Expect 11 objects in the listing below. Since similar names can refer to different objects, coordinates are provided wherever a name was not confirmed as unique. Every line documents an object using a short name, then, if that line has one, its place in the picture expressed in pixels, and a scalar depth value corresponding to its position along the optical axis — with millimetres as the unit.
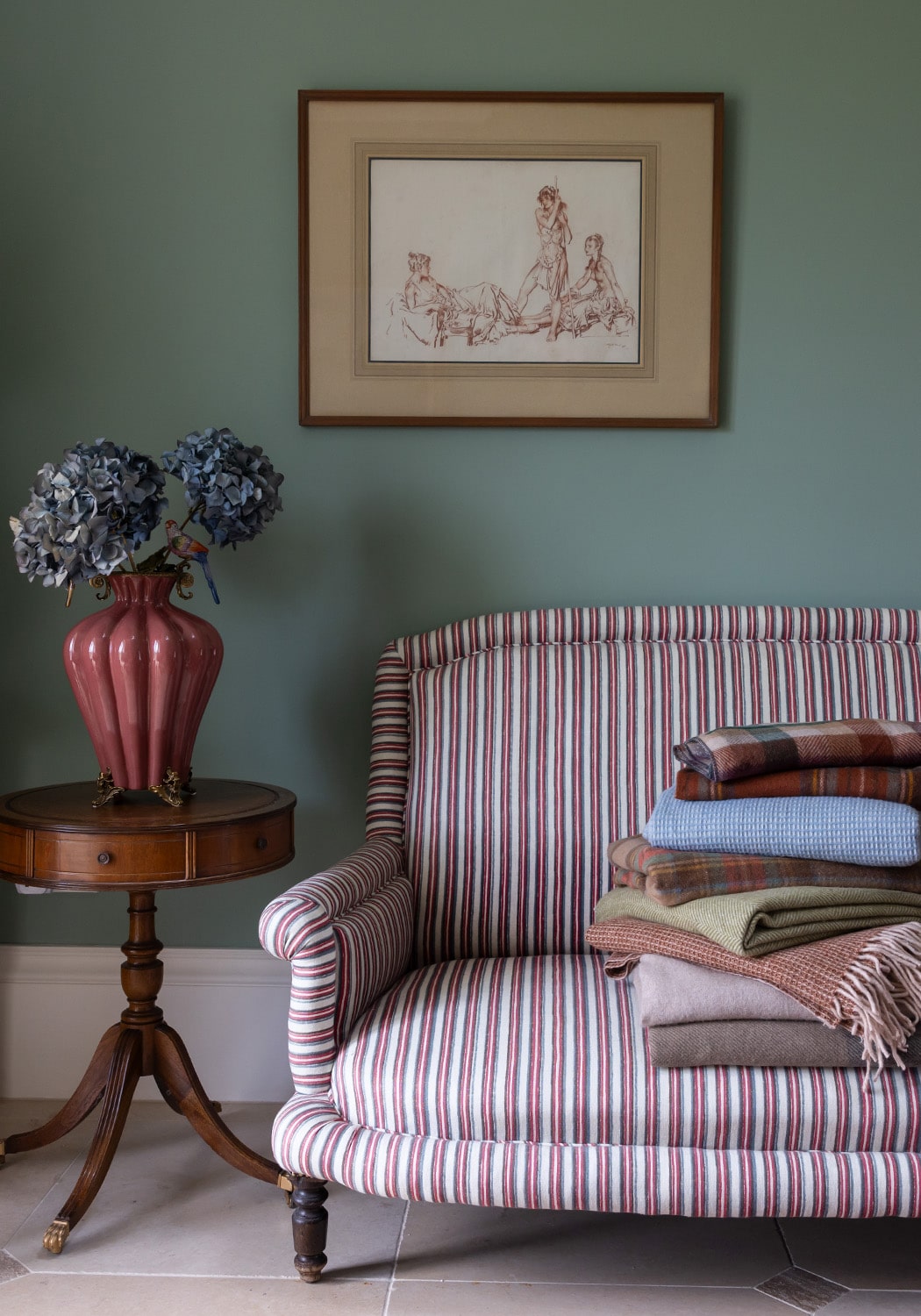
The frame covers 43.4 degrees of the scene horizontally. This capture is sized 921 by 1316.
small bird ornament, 2018
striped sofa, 1544
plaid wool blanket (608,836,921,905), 1688
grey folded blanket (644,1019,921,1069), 1552
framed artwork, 2309
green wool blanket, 1593
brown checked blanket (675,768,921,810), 1766
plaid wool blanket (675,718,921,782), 1786
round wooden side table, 1833
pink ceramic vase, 1935
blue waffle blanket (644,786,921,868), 1681
